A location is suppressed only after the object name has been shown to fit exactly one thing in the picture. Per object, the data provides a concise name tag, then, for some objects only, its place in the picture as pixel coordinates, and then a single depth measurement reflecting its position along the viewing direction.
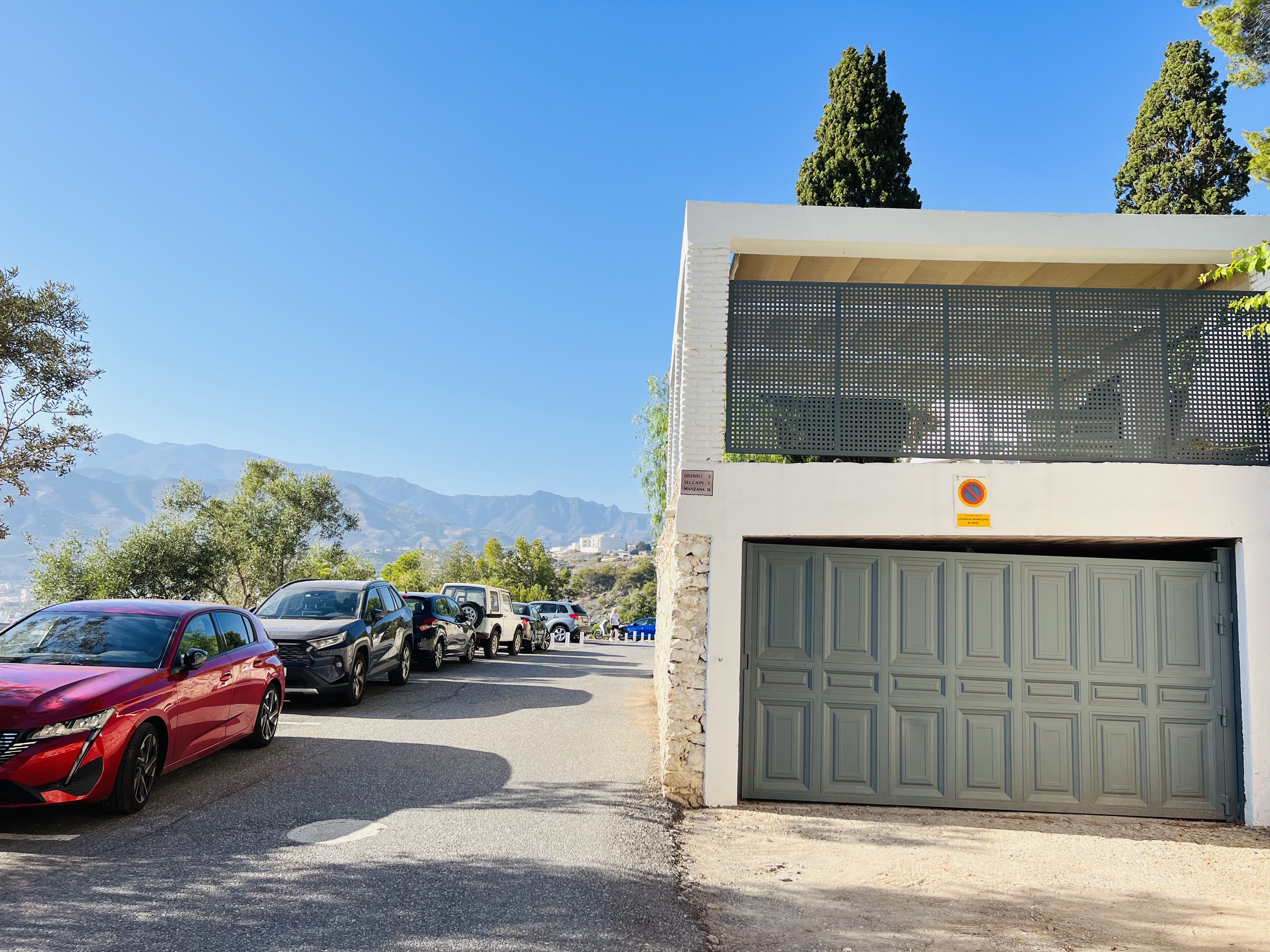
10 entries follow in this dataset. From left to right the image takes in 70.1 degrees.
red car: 5.80
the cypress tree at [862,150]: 18.09
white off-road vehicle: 21.47
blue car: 48.88
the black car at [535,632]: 26.31
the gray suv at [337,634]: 11.54
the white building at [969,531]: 7.86
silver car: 36.72
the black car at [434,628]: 17.03
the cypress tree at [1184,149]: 18.78
